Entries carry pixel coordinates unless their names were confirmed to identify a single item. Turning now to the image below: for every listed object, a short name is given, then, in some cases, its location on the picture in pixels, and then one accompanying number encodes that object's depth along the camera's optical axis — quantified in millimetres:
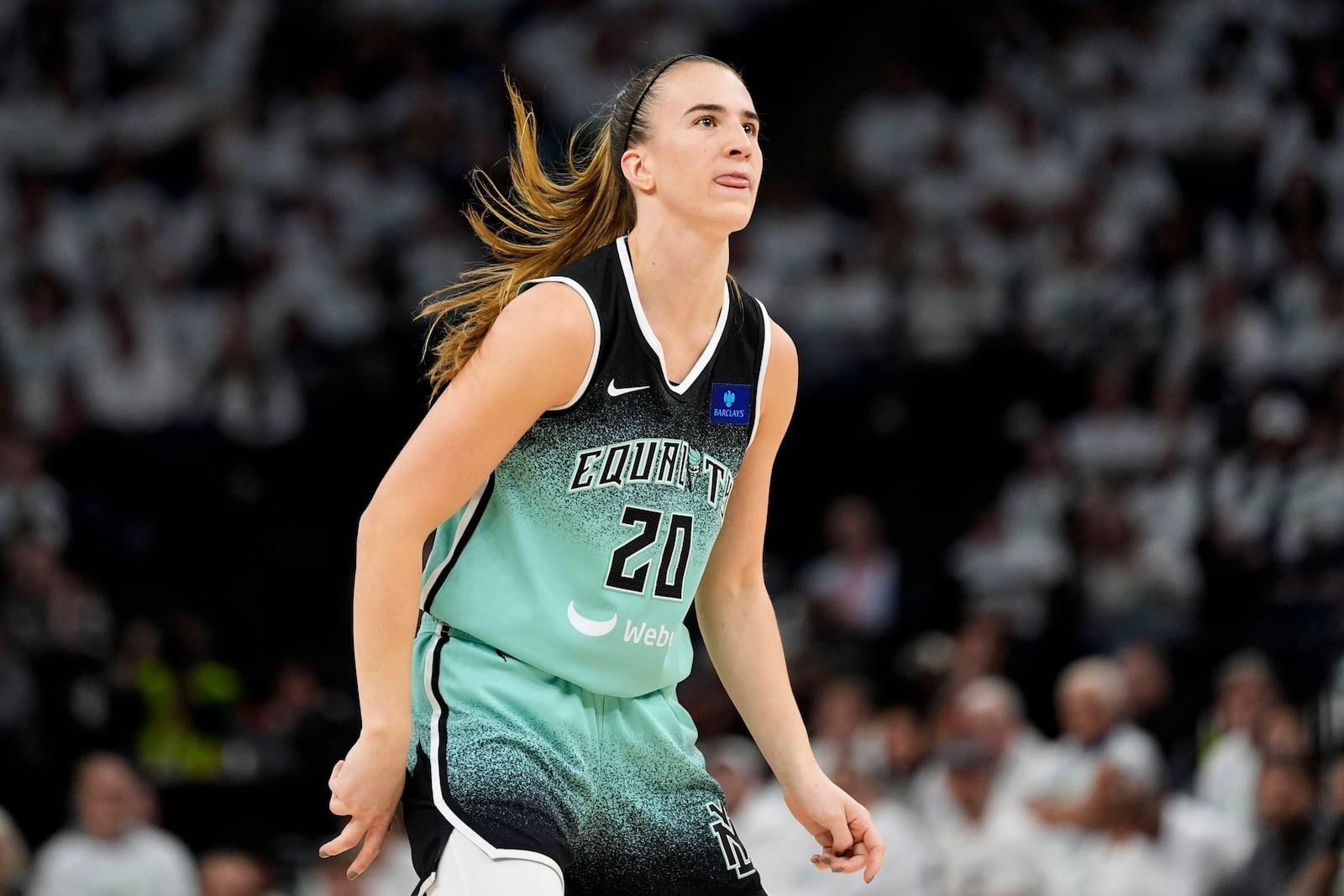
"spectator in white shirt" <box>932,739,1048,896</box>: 16797
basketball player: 6953
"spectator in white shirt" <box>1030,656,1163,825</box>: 17266
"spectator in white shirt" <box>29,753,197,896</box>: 17437
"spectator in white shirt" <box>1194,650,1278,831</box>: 17328
